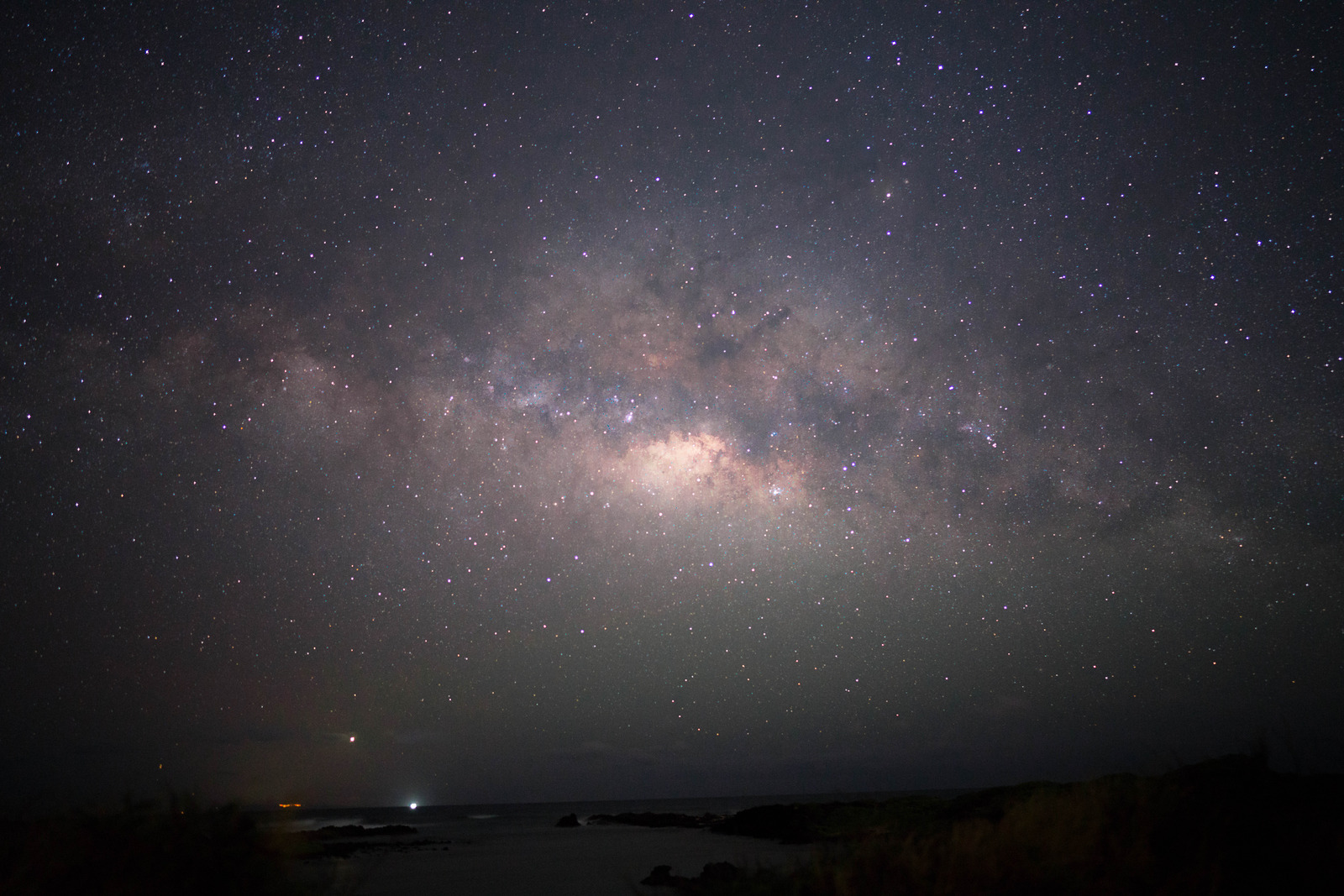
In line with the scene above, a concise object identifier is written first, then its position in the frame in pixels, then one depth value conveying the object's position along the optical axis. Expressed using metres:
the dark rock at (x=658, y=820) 52.84
